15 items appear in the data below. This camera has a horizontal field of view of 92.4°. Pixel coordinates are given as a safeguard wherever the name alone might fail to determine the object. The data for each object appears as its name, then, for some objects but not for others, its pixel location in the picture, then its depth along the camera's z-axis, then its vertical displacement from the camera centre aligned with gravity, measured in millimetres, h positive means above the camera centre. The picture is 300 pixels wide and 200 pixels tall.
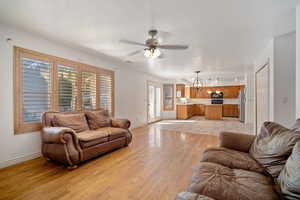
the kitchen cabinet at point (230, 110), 9203 -721
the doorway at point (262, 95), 3192 +84
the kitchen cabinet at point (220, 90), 9367 +516
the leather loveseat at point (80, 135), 2371 -692
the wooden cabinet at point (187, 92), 10381 +508
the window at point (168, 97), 8579 +121
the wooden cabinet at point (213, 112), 8164 -754
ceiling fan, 2396 +886
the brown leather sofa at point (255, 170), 1038 -688
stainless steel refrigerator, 7158 -358
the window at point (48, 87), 2613 +275
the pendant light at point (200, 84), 9238 +1001
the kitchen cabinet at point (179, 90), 8766 +520
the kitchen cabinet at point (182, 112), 8391 -762
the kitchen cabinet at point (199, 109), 10339 -732
